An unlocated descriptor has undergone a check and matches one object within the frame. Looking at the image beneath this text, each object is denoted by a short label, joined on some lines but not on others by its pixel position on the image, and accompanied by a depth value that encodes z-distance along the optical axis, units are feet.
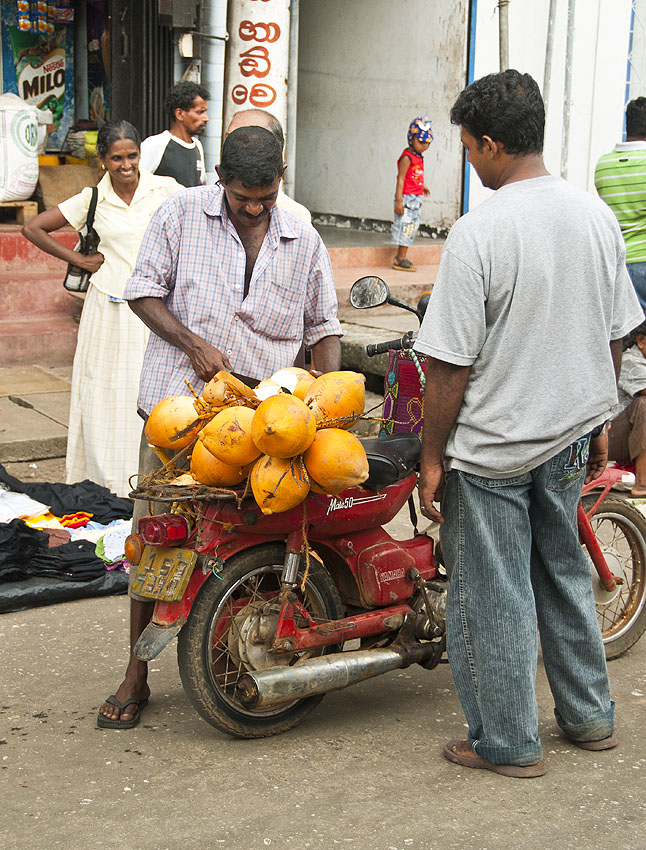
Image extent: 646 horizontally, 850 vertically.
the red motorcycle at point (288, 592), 10.89
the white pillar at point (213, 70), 26.14
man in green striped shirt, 19.84
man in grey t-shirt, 9.87
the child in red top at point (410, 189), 32.76
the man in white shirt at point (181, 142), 21.93
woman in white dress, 19.24
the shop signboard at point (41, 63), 32.78
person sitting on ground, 19.49
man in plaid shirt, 11.82
